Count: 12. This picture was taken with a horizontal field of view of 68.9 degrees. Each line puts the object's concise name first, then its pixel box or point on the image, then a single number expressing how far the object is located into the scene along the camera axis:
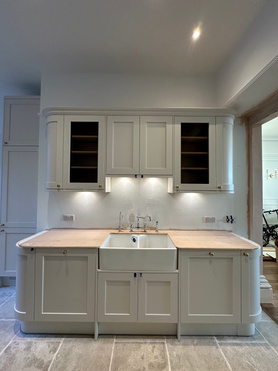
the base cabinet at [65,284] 1.85
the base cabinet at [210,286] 1.84
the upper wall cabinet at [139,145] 2.37
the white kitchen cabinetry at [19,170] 2.88
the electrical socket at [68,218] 2.65
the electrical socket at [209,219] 2.65
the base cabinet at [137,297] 1.85
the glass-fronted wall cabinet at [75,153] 2.38
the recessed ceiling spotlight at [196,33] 1.99
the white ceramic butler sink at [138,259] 1.87
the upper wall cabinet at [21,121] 2.91
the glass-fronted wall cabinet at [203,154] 2.38
